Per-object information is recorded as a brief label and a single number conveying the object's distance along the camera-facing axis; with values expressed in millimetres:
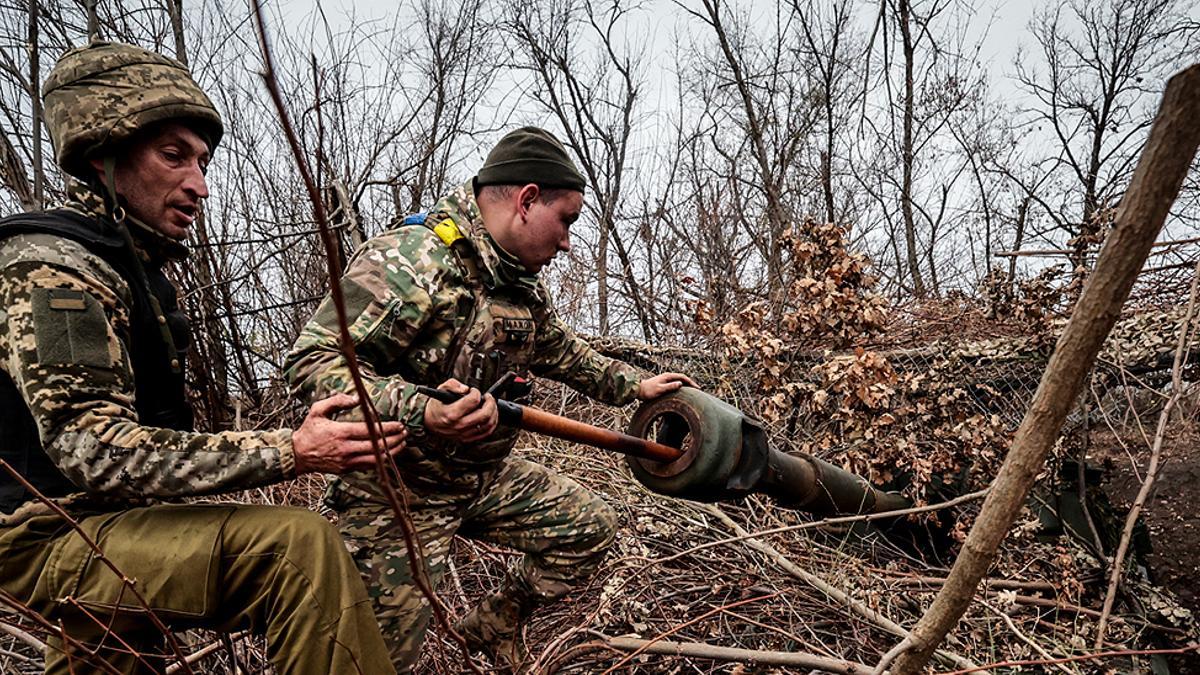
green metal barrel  2793
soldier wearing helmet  1742
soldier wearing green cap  2531
